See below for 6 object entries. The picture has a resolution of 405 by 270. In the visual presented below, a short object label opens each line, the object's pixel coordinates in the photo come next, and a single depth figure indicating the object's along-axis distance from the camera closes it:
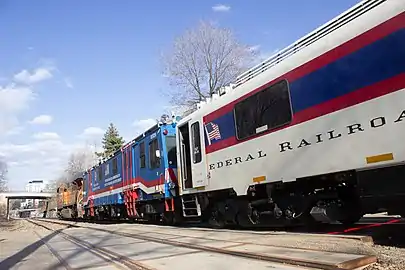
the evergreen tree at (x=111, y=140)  75.62
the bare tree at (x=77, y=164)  94.69
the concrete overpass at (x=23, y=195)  101.05
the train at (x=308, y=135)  6.19
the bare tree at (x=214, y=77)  38.12
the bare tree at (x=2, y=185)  93.10
